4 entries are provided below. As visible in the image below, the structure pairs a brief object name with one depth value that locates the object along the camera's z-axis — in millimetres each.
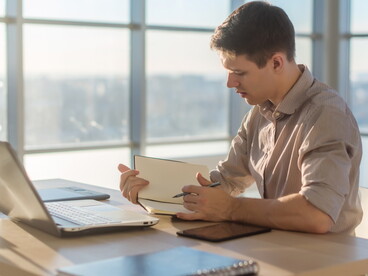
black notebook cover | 1671
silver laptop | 1999
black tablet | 1996
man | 2103
